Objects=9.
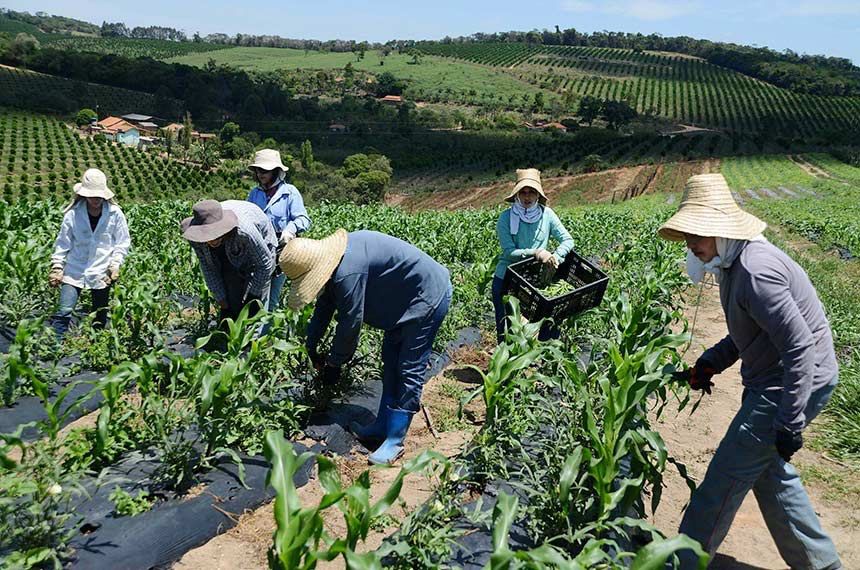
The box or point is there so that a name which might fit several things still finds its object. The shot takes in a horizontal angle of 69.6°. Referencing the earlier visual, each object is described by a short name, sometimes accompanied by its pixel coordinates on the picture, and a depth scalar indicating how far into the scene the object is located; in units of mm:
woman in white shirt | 4762
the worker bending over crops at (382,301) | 3279
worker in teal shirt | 4812
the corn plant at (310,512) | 2055
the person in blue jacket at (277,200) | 5121
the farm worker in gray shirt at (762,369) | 2551
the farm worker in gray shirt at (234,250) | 3932
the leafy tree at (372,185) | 47500
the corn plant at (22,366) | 3080
